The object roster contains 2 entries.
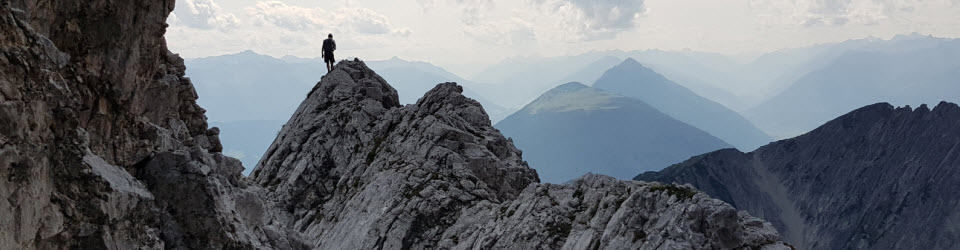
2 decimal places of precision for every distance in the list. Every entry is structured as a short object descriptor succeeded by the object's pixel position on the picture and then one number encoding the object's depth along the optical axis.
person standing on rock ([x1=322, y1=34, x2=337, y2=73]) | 59.76
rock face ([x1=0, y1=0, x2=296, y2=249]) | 12.50
